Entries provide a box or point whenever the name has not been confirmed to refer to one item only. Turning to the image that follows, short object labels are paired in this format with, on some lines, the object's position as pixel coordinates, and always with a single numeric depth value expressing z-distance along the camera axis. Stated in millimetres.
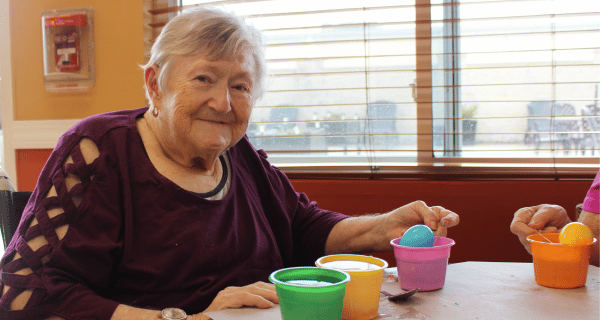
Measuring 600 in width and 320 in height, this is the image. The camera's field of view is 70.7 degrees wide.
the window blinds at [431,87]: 2014
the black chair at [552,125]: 2021
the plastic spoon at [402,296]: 948
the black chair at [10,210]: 1305
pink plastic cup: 1017
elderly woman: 968
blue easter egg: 1053
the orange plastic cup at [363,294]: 840
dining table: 885
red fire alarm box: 2475
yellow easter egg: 1035
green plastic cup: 734
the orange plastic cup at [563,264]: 1031
